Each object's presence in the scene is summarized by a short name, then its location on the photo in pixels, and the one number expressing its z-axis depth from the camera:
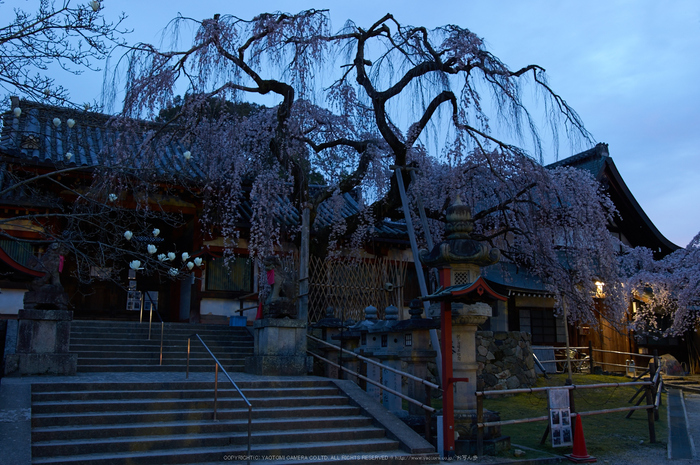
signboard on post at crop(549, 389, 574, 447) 8.70
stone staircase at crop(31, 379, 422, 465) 7.41
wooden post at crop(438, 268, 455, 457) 8.18
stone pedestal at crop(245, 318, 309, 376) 11.40
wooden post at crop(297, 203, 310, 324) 12.80
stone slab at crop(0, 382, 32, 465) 6.32
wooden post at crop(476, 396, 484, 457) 8.20
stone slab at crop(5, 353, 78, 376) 10.16
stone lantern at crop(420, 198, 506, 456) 8.50
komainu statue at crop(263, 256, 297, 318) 11.66
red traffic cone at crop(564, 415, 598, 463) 8.30
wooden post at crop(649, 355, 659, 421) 11.06
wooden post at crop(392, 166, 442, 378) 10.26
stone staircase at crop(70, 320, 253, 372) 12.14
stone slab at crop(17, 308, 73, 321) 10.45
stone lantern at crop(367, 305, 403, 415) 10.33
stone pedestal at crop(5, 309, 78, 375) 10.23
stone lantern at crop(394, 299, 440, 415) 9.62
